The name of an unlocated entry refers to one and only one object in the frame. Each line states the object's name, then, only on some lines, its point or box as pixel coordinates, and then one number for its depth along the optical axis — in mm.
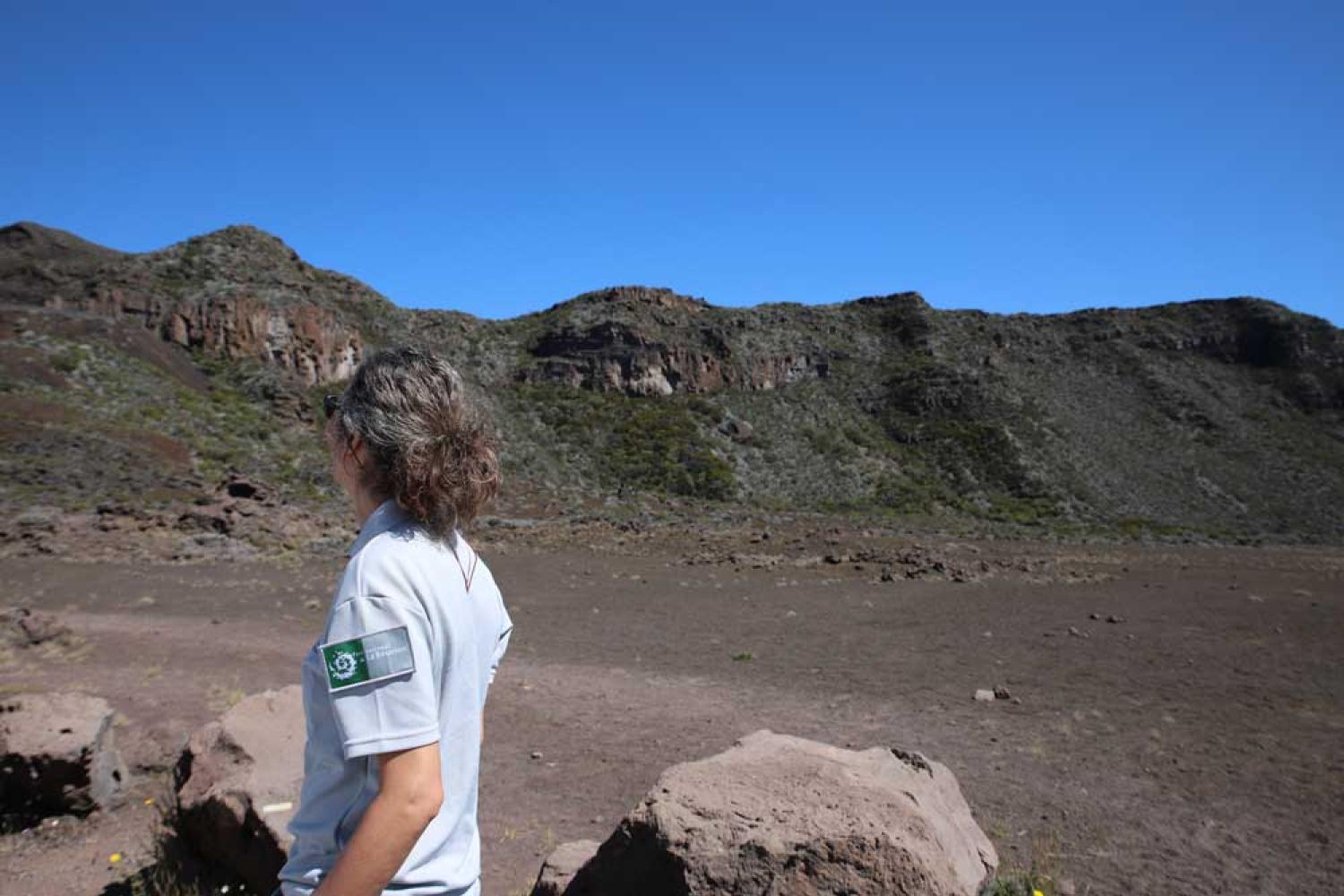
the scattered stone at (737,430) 59281
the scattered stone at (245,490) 26969
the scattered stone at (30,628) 10289
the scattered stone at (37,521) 20969
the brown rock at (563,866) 3497
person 1485
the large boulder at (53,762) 5277
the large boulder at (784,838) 2783
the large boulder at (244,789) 4051
